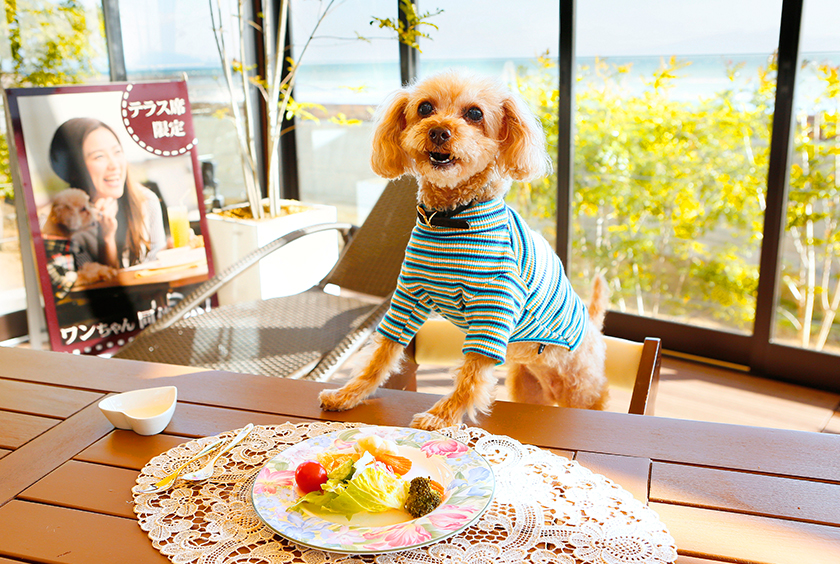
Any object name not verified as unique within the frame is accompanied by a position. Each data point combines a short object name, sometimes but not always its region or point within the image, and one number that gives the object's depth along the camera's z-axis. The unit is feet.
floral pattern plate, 2.70
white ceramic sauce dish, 3.60
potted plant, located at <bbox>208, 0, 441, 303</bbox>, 10.93
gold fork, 3.08
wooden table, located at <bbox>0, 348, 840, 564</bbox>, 2.75
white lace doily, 2.64
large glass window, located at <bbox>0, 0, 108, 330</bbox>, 9.45
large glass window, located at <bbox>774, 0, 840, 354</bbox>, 8.13
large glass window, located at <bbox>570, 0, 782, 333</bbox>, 8.97
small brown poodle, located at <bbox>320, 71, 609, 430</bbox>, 4.00
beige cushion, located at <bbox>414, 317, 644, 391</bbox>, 5.64
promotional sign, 8.98
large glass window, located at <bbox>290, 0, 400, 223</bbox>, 12.14
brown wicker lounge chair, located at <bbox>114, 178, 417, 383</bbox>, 6.65
